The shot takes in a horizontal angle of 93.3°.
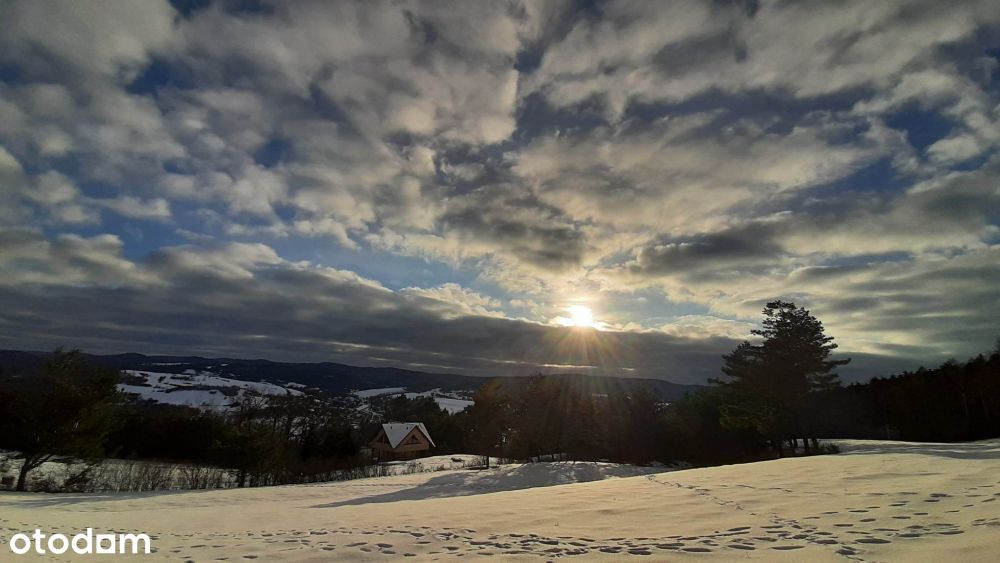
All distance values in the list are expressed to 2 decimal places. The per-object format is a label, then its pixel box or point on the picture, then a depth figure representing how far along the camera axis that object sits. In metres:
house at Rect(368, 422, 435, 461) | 63.10
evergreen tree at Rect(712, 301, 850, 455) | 32.88
